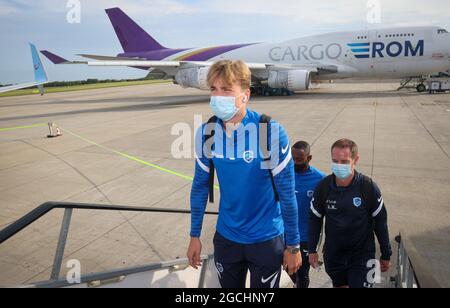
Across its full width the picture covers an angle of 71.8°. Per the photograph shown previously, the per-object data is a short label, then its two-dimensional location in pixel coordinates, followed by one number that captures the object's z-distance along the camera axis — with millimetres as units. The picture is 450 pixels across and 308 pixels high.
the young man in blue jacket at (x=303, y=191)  3209
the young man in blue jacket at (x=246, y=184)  2203
